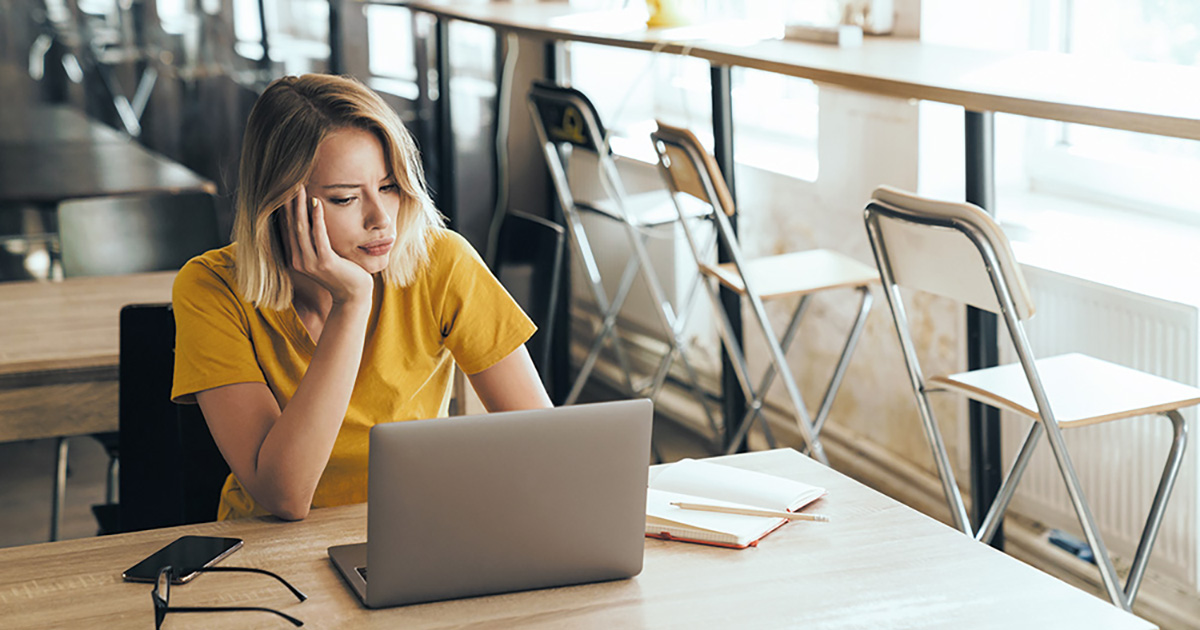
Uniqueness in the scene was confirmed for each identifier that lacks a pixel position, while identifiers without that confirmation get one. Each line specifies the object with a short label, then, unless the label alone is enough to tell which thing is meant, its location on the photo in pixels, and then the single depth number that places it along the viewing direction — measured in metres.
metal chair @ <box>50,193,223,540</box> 4.95
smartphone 3.02
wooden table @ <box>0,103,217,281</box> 6.89
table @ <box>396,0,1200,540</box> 3.70
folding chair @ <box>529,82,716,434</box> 5.64
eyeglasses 2.89
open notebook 3.11
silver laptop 2.86
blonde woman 3.27
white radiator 4.18
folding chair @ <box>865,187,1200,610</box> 3.68
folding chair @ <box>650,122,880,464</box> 4.52
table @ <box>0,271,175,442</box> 4.02
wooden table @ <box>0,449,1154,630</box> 2.89
